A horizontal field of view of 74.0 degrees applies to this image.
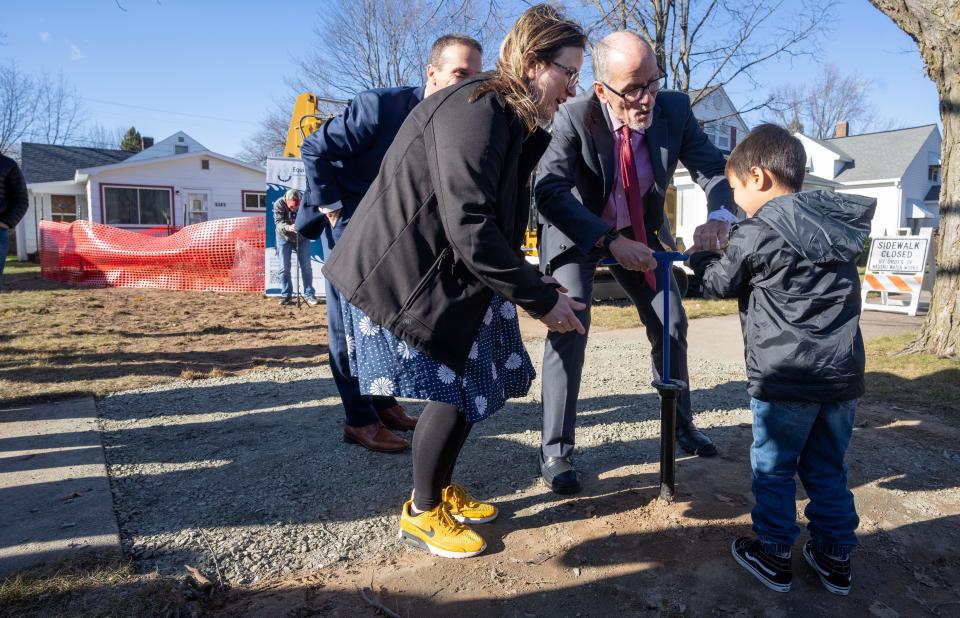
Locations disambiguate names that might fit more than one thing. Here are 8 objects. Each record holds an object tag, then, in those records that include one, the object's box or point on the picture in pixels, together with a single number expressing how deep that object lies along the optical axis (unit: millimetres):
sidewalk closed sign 10125
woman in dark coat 2027
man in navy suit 3201
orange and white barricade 10000
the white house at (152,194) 25594
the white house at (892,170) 34656
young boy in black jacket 2203
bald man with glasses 2854
